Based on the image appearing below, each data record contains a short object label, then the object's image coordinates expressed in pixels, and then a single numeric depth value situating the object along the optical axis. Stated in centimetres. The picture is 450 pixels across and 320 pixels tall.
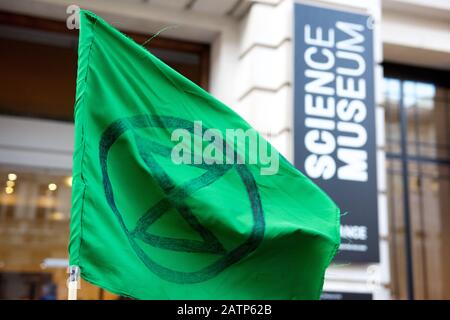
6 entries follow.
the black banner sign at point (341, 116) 849
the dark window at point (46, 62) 988
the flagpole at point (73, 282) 446
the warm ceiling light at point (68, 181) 1395
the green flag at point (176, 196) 475
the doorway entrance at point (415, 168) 1065
